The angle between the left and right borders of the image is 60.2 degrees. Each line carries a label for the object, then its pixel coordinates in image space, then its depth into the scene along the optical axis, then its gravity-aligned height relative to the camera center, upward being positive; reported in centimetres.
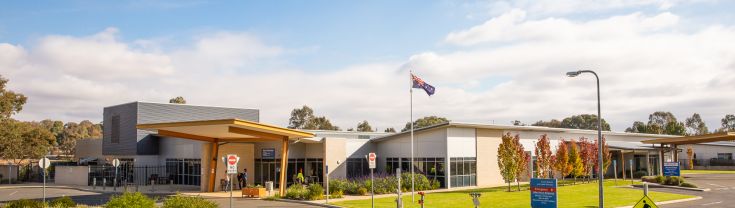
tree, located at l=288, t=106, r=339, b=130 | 11756 +490
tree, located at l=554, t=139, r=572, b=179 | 4488 -99
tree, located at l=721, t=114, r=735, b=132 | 15826 +572
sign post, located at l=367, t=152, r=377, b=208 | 2957 -64
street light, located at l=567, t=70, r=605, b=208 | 2255 +65
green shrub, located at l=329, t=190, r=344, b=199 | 3549 -272
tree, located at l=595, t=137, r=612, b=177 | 4886 -95
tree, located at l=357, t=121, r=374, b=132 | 12975 +417
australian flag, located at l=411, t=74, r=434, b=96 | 3444 +325
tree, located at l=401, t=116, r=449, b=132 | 11934 +482
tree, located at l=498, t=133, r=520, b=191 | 3950 -79
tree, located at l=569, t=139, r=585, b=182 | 4621 -117
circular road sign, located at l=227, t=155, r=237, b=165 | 2354 -45
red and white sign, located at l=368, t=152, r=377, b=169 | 2957 -64
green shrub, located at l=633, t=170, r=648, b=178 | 5624 -261
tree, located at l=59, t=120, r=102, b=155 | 12734 +391
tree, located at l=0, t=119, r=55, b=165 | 5791 +78
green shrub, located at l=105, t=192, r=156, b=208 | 2128 -181
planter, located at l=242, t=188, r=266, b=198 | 3659 -262
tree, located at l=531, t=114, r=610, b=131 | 15085 +551
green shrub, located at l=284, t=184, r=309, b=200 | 3472 -255
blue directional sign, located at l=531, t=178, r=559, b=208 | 2233 -171
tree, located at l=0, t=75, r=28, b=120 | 5566 +419
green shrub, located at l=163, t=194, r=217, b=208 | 2117 -186
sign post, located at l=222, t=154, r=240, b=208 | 2351 -60
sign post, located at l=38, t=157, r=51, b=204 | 2918 -64
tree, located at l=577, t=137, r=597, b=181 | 4862 -77
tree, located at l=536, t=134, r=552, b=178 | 4334 -89
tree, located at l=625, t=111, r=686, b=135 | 10419 +269
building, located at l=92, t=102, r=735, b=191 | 4084 -13
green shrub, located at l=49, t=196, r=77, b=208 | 2656 -233
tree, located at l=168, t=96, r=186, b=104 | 10713 +805
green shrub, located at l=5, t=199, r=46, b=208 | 2549 -226
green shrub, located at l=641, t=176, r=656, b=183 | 4773 -263
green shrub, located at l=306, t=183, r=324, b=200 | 3412 -245
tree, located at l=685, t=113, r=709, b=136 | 16262 +529
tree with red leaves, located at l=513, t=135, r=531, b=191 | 3988 -80
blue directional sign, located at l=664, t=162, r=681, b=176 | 4541 -177
